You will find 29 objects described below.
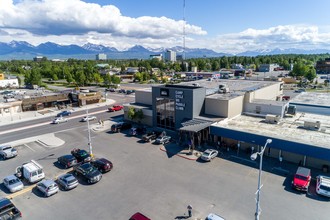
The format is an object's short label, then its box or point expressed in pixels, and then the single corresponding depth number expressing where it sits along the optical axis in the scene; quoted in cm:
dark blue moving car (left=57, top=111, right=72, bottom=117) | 5547
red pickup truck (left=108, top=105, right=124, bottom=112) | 5936
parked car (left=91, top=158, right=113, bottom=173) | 2744
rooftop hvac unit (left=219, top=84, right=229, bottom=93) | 4291
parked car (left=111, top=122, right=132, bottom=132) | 4247
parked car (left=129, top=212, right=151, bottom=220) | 1814
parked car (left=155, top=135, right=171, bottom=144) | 3591
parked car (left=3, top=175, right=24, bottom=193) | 2395
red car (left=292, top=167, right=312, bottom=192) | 2244
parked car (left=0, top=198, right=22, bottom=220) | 1917
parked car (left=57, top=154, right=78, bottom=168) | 2895
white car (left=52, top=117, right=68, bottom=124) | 4930
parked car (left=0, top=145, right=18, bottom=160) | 3214
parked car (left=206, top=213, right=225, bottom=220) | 1807
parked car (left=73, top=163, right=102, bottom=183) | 2511
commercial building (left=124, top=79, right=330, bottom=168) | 2778
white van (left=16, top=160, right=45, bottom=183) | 2534
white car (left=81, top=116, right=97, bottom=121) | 5038
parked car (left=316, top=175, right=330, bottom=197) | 2160
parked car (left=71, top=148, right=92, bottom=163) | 3038
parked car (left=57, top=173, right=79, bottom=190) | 2400
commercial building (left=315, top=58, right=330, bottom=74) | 13864
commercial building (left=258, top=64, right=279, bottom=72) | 14385
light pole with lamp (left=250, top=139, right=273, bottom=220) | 1694
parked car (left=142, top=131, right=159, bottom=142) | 3700
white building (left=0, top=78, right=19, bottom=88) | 10106
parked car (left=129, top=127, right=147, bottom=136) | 4044
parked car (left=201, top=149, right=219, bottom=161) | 2962
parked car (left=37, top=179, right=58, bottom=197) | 2284
